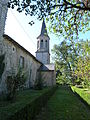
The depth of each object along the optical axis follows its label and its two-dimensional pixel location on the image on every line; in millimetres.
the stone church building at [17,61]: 7080
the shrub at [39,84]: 11168
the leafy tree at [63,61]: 24245
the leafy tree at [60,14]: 3203
